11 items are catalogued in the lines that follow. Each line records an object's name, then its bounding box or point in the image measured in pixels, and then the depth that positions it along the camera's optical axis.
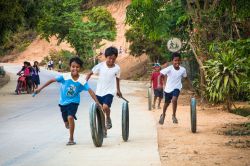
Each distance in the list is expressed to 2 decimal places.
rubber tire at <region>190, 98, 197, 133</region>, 12.55
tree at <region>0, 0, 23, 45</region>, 30.18
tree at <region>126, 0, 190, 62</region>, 26.27
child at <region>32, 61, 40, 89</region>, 30.17
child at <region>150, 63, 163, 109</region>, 20.14
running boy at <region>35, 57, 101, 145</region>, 10.45
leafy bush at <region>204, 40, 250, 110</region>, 17.50
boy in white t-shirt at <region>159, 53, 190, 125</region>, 13.94
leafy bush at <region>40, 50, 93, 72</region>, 68.47
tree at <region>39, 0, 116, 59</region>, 66.44
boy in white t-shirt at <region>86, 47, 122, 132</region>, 11.38
